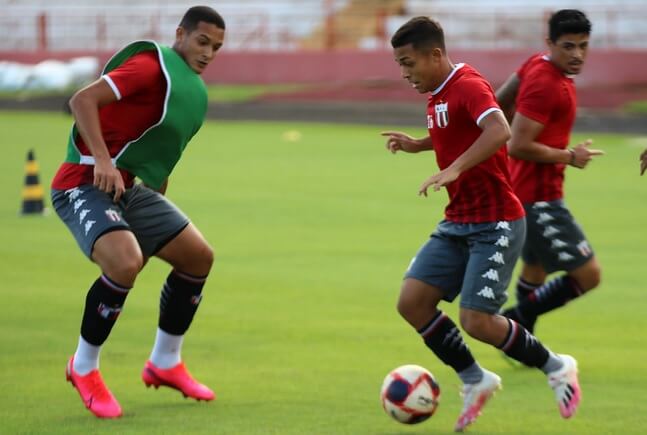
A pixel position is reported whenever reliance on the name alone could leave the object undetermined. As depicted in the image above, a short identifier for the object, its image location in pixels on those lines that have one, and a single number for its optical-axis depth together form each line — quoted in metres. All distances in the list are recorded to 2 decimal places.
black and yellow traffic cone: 32.47
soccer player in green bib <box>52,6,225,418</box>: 14.10
